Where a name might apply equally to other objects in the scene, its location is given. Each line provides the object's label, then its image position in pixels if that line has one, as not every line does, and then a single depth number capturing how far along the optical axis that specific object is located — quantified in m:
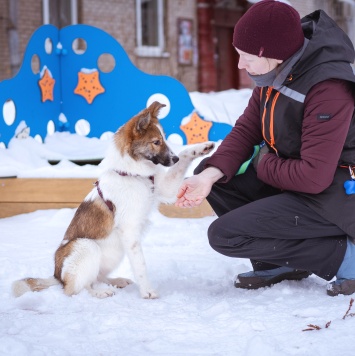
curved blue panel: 6.28
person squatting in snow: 2.49
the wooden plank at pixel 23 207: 4.89
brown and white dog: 2.92
